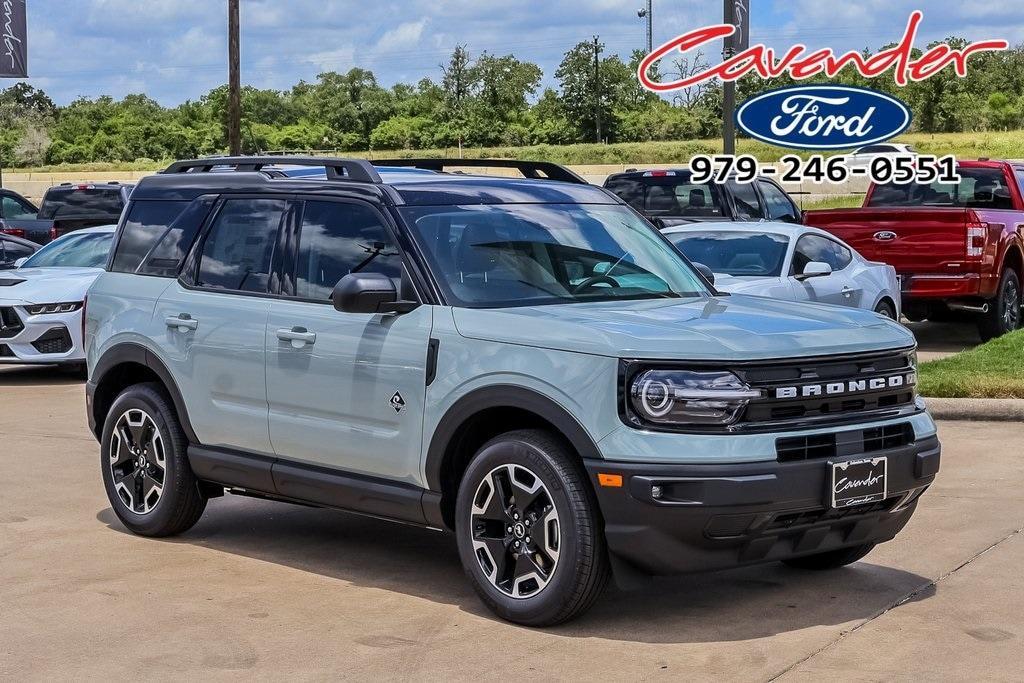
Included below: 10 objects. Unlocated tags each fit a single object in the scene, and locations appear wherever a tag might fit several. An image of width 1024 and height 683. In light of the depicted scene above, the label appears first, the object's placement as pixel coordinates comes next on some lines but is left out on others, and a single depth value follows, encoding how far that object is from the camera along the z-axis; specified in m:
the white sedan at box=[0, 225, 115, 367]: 14.71
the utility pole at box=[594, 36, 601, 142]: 77.88
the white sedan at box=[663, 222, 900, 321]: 13.18
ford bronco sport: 5.71
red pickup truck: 16.06
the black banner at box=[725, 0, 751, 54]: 24.47
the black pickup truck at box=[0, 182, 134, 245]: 25.56
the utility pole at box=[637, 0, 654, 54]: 81.70
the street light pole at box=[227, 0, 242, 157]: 33.22
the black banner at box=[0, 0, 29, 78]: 38.25
